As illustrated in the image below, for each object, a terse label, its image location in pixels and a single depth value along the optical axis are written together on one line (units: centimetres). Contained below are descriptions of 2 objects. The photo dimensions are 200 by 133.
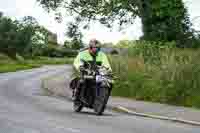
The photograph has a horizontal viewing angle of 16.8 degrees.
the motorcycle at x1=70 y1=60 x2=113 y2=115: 1645
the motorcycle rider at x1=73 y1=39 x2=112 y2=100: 1666
